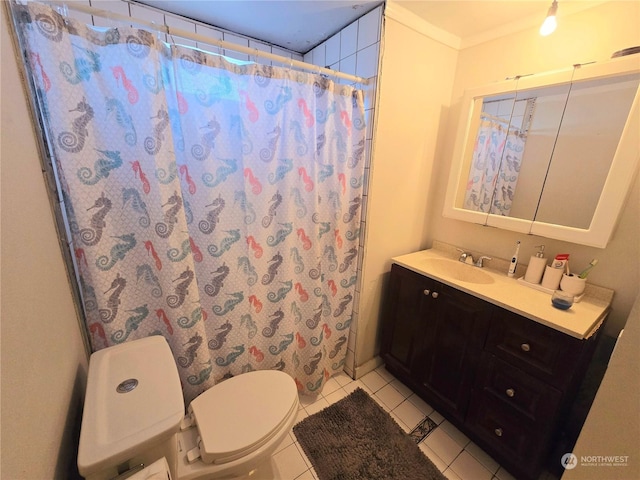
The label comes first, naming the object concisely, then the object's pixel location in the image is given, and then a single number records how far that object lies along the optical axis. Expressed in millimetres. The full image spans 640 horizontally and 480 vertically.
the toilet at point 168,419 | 674
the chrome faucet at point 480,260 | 1607
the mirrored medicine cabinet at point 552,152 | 1103
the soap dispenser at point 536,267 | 1339
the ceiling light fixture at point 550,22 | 969
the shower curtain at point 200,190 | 843
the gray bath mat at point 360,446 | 1250
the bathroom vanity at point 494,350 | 1039
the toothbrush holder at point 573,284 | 1200
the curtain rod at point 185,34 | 769
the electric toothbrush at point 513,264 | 1437
